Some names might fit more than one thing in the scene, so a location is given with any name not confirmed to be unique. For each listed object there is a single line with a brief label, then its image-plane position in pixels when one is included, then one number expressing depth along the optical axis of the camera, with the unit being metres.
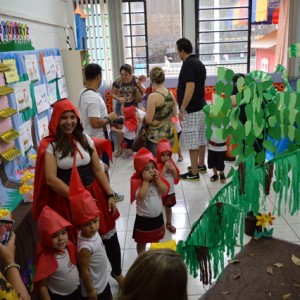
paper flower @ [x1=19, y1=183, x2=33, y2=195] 2.33
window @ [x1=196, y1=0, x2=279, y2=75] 6.22
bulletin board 2.46
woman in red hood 1.94
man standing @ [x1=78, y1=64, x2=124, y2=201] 2.69
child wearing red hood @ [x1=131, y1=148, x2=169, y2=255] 2.29
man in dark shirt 3.66
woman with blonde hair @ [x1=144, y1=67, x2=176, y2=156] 3.18
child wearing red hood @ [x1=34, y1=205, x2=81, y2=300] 1.69
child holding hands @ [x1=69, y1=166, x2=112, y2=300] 1.79
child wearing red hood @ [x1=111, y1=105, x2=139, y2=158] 4.69
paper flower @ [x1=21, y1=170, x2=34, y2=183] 2.43
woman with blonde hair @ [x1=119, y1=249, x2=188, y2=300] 0.97
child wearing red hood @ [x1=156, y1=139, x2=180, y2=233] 2.70
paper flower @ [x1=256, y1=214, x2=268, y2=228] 2.43
